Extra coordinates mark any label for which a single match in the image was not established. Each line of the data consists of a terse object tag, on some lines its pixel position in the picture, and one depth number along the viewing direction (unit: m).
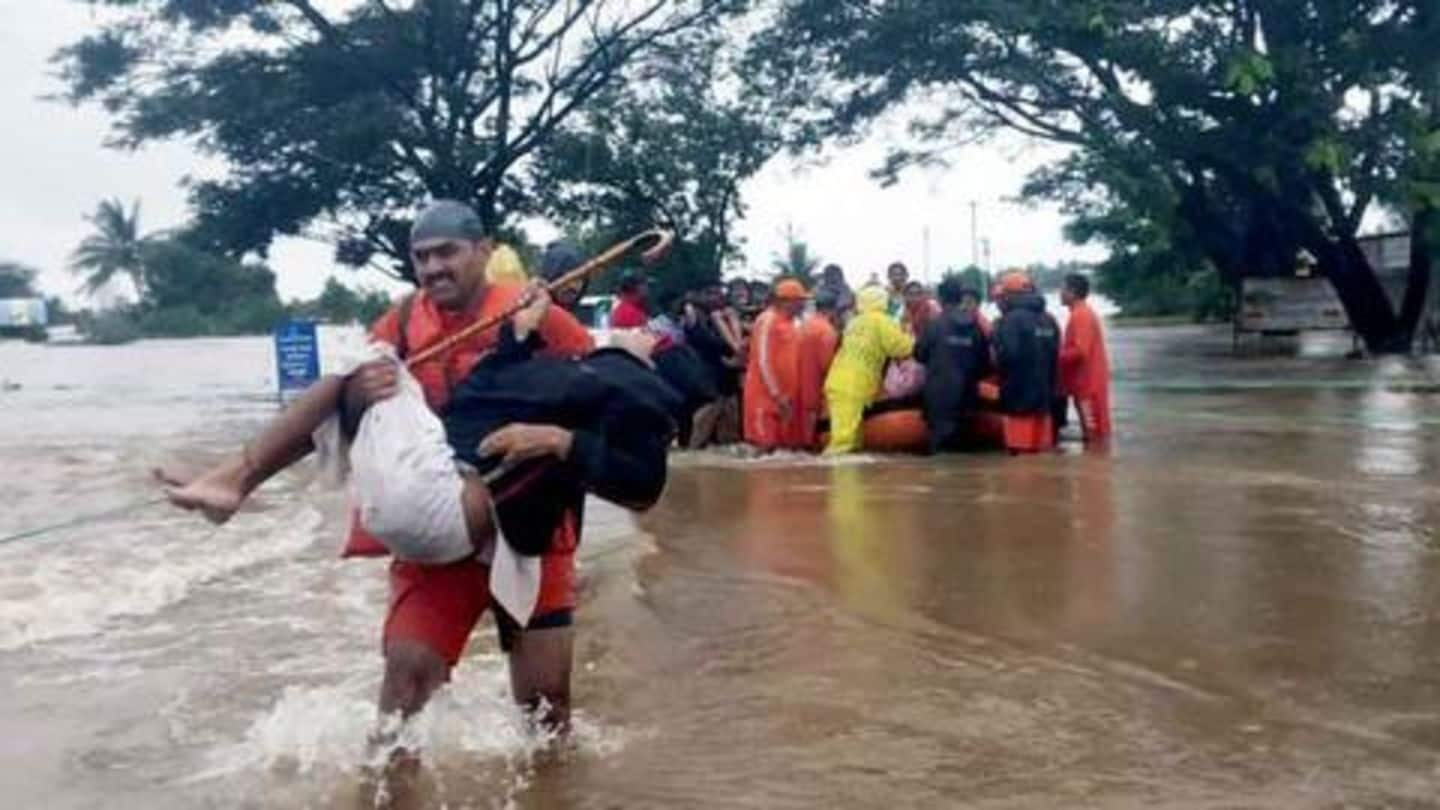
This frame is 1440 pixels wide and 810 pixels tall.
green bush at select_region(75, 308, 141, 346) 81.90
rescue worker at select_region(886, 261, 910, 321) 14.43
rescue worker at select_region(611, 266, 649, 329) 12.70
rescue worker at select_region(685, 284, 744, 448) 14.25
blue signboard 22.17
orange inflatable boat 12.74
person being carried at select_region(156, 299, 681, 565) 3.79
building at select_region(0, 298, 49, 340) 86.56
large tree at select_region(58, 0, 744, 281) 27.67
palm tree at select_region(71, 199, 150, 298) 84.69
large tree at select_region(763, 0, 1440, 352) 22.89
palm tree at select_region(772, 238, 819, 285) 39.47
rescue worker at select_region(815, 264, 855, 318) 14.16
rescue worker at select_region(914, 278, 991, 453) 12.31
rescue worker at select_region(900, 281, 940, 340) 13.71
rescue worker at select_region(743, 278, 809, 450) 13.20
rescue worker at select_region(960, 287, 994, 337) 12.46
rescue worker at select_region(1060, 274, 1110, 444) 13.20
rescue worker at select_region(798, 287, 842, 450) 13.30
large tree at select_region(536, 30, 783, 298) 30.22
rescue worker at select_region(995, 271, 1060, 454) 12.25
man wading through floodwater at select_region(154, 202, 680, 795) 3.98
